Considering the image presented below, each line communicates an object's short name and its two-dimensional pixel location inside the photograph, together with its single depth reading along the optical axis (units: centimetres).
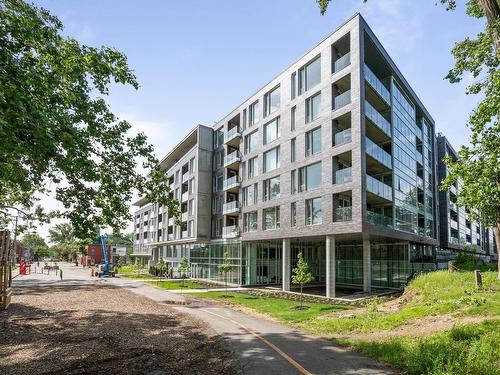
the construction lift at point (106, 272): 5654
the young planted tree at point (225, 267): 3364
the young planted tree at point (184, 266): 4369
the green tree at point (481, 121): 1119
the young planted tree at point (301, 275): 2563
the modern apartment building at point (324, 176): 2866
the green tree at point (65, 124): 827
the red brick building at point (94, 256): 10932
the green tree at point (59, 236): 14958
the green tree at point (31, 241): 14827
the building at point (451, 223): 5869
